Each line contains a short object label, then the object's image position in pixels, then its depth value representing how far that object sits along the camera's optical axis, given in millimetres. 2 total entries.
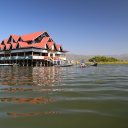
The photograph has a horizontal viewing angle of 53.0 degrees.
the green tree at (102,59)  52326
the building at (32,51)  30723
